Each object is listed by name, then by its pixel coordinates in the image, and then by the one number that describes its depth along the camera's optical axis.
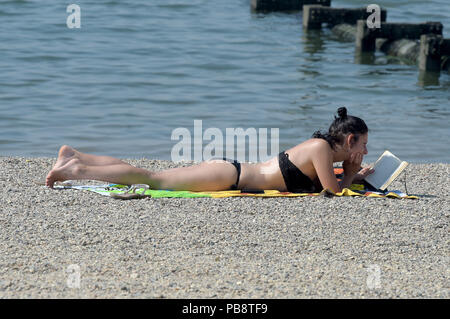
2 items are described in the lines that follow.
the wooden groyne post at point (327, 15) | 16.00
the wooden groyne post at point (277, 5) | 18.39
